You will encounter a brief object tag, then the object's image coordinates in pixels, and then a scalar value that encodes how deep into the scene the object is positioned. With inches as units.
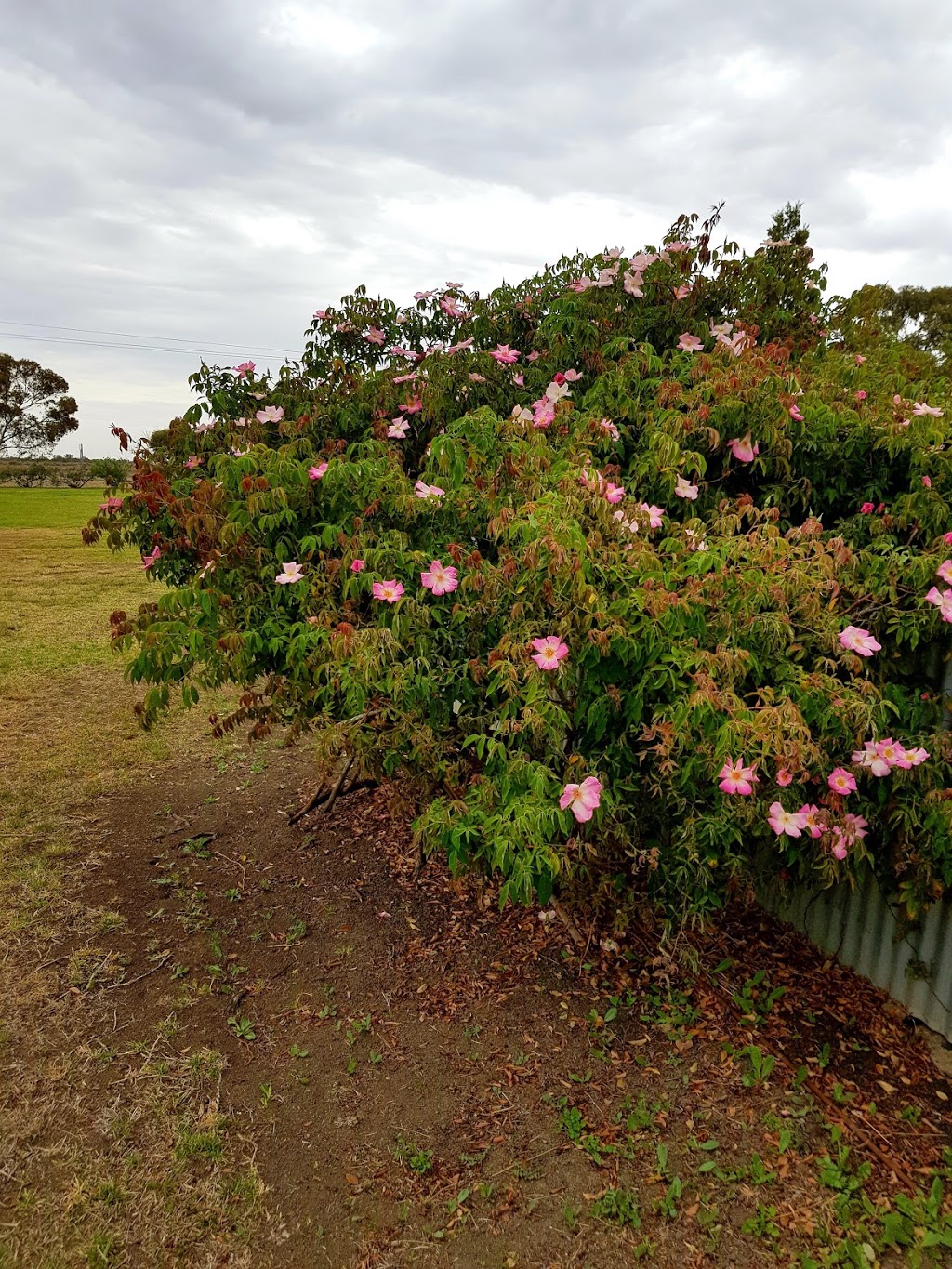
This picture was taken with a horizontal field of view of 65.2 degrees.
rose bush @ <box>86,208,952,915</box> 72.4
